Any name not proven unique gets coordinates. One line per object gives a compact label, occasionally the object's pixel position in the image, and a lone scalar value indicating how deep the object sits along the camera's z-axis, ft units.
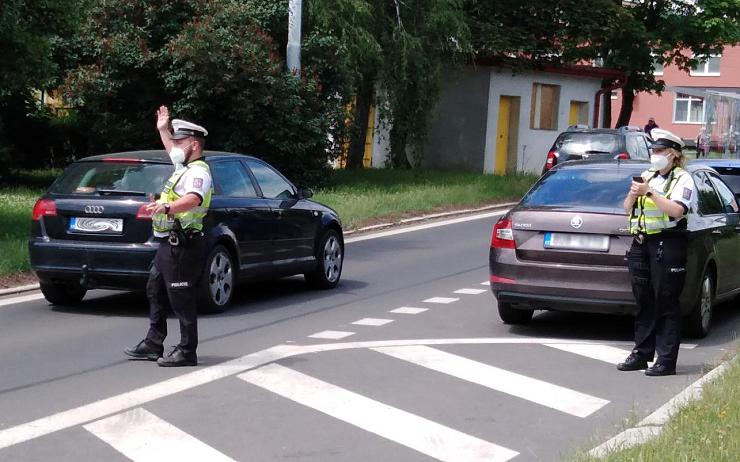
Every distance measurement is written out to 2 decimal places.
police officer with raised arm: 28.86
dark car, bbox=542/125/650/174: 84.89
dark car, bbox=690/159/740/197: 54.19
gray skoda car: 33.53
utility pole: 79.15
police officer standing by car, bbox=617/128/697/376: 28.81
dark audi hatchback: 36.68
